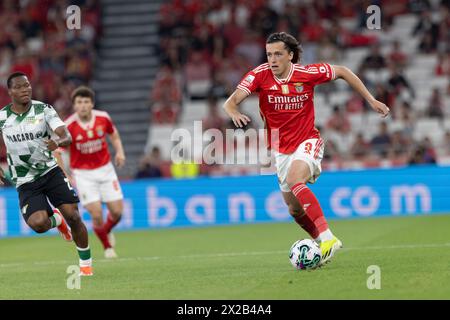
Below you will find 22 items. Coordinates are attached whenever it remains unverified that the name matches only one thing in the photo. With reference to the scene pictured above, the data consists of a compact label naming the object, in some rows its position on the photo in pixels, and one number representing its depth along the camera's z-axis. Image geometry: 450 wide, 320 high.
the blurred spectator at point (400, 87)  24.58
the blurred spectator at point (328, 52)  25.98
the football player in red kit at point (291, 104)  11.93
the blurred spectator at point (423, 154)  22.14
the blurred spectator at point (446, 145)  22.44
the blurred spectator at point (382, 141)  22.94
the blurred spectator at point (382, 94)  23.98
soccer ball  11.39
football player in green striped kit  11.92
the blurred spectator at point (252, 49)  26.87
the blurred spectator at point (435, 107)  23.91
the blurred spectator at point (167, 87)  26.75
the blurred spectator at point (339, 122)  24.16
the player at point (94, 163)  16.33
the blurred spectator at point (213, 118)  24.67
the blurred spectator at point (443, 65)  25.34
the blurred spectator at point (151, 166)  23.47
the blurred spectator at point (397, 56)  25.47
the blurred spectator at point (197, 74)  27.08
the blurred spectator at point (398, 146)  22.64
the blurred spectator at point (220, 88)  25.95
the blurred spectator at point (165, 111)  26.31
